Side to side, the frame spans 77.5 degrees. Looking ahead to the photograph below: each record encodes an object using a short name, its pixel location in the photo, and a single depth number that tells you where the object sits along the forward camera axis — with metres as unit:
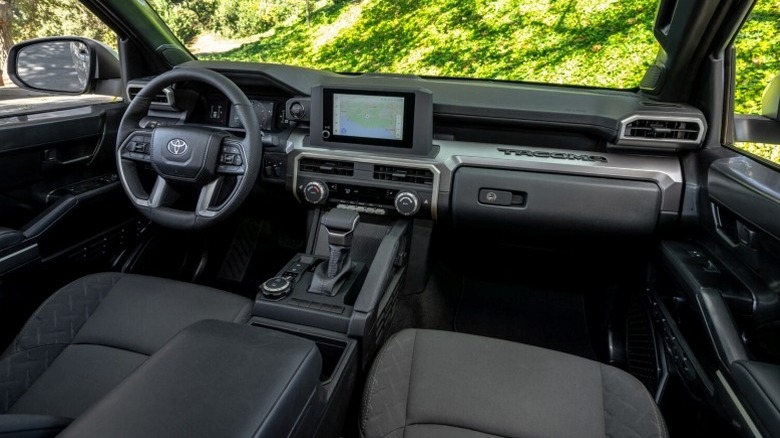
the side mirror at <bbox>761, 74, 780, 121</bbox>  1.71
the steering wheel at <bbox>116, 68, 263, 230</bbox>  1.75
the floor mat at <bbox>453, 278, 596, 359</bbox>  2.50
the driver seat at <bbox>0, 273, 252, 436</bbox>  1.33
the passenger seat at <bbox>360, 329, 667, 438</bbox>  1.25
